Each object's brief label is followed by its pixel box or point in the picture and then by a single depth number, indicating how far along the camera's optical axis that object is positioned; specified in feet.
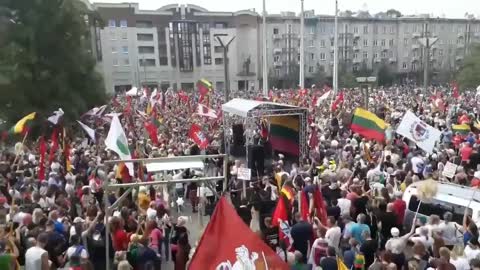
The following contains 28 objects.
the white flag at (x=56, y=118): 59.06
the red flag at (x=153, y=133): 61.67
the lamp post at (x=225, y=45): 79.08
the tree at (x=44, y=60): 84.43
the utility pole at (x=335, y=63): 115.79
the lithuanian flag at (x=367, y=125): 42.55
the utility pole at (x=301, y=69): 110.09
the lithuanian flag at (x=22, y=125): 49.99
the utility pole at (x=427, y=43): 95.22
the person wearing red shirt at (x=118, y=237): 26.17
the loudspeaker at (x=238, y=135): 68.59
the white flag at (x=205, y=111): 68.13
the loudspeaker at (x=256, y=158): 53.23
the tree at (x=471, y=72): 159.33
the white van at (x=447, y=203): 29.04
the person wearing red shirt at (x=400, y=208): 29.10
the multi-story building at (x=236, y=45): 259.80
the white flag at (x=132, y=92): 108.06
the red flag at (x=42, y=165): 41.96
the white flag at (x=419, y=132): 39.22
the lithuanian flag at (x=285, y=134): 58.01
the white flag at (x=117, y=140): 31.78
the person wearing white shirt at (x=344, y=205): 30.17
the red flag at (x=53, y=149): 46.70
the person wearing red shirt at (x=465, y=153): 45.14
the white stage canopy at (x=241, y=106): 54.65
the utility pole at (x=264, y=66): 99.20
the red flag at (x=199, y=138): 52.00
